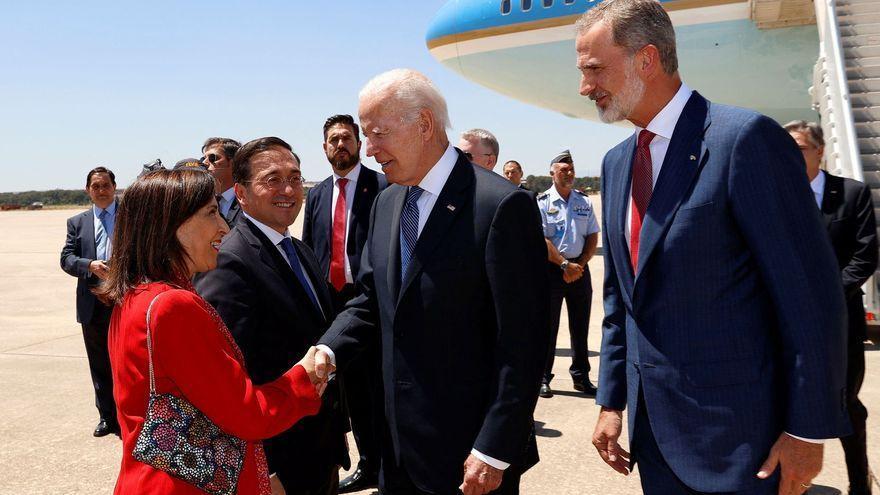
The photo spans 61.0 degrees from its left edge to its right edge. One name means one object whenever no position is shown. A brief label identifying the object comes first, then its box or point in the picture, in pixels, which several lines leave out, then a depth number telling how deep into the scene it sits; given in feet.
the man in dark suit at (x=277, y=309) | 8.36
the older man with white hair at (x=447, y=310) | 7.15
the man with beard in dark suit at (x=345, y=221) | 14.76
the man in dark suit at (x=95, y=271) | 18.30
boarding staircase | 28.32
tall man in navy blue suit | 6.19
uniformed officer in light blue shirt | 20.59
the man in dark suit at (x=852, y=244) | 11.94
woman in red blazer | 6.05
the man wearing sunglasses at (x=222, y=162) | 17.76
